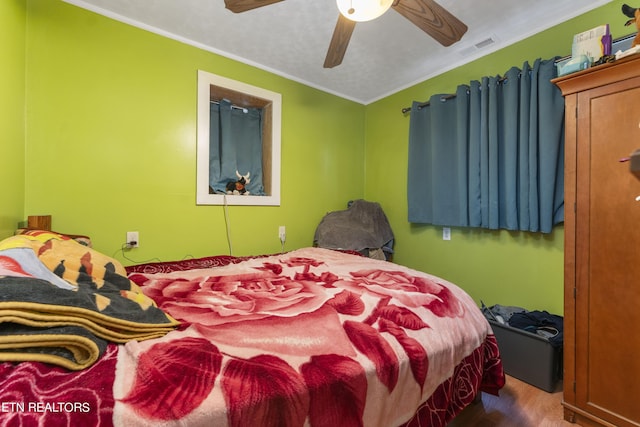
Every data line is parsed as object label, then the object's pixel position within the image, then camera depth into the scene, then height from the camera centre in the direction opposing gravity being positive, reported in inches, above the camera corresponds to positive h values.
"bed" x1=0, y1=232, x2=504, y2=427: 20.9 -14.1
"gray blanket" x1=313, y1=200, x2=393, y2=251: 101.7 -6.6
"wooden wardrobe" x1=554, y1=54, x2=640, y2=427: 47.2 -6.1
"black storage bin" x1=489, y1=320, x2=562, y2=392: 63.4 -35.1
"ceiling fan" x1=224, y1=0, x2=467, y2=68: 46.5 +37.4
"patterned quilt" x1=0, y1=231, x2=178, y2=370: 22.0 -9.6
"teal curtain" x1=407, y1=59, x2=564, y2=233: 69.8 +17.8
